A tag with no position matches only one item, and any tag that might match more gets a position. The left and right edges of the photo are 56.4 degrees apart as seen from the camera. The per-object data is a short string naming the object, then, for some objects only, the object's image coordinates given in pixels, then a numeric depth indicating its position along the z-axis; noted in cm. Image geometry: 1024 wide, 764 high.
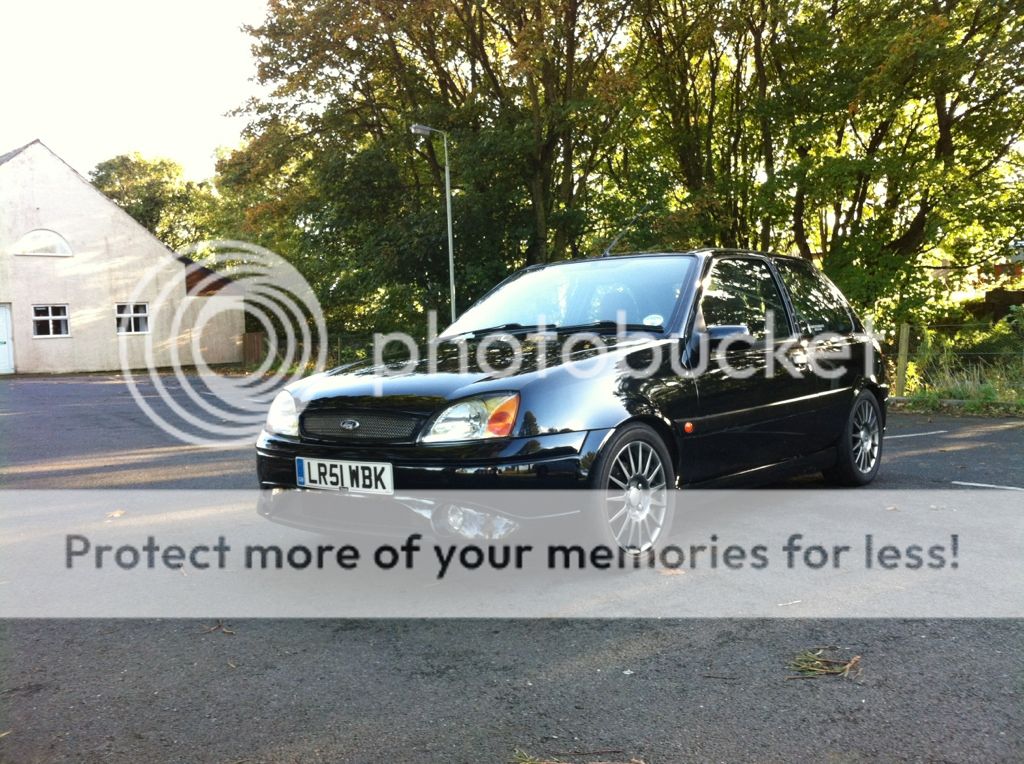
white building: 3400
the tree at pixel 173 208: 5512
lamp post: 2597
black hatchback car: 424
